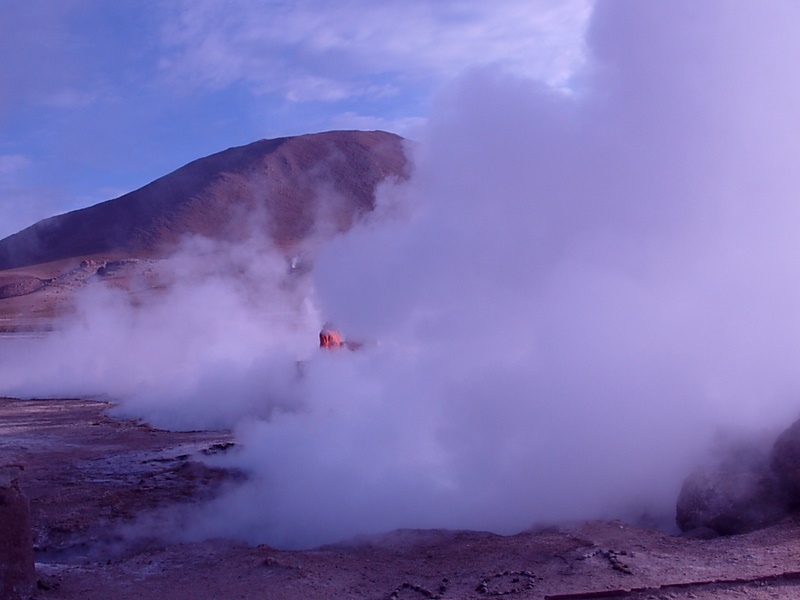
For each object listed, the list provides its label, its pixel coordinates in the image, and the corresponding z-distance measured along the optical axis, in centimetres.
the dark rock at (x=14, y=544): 446
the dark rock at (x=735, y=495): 577
